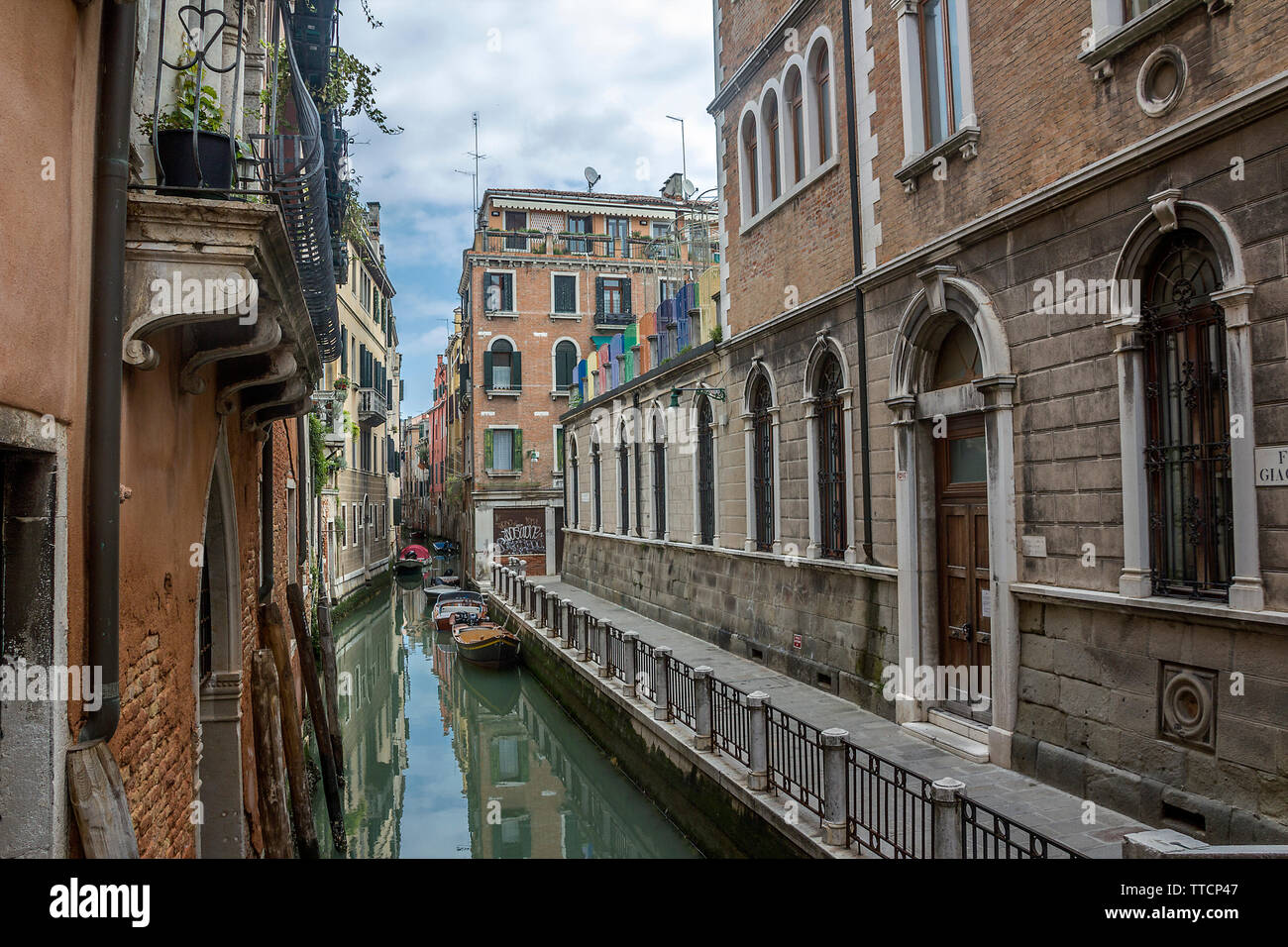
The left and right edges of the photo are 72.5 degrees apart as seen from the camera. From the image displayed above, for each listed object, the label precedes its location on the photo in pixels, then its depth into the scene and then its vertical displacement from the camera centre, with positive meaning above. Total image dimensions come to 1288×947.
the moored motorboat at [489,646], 19.38 -3.03
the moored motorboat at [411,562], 41.78 -2.43
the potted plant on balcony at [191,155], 4.06 +1.69
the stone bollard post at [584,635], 14.77 -2.15
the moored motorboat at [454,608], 24.27 -2.76
